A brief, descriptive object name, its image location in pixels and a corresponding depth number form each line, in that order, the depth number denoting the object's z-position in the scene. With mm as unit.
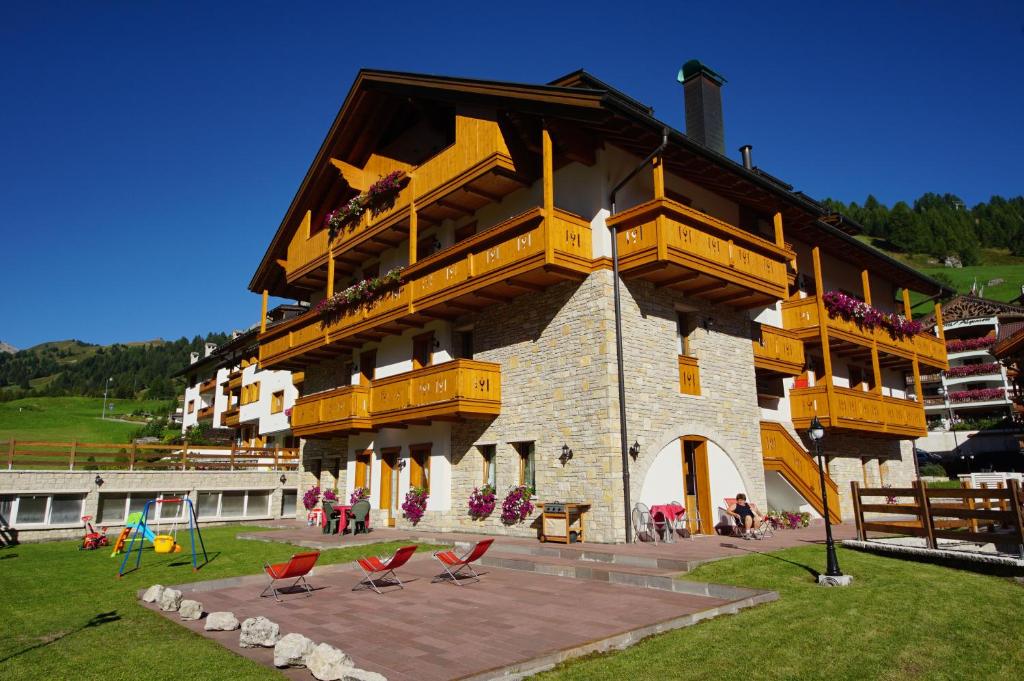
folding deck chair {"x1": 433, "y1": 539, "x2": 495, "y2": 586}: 11742
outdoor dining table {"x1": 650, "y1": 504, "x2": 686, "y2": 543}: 14969
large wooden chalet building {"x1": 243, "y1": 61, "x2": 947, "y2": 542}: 15633
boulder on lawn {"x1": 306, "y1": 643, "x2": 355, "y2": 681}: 6086
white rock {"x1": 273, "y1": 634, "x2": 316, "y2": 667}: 6496
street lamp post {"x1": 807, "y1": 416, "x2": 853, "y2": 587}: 10047
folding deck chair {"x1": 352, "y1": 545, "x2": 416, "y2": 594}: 11109
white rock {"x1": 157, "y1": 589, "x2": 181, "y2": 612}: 9453
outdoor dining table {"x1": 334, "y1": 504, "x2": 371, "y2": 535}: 19984
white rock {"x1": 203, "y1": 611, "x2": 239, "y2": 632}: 8133
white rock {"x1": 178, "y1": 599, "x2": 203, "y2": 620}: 8850
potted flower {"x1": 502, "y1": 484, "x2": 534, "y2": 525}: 16672
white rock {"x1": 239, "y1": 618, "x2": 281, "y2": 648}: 7328
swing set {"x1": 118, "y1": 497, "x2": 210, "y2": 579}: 14484
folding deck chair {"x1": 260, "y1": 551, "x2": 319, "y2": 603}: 10461
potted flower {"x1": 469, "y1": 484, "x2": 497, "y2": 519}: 17766
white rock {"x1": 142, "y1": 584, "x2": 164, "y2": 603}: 9945
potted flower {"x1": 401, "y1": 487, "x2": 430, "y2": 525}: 20062
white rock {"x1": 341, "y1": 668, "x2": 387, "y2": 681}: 5746
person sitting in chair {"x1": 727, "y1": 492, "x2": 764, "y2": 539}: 15828
